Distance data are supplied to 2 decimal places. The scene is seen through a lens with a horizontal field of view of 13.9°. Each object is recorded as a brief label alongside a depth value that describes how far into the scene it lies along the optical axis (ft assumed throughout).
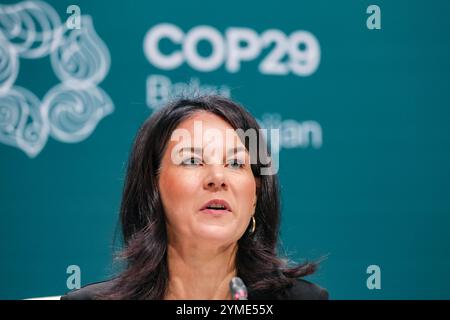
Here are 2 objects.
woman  8.05
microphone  7.60
